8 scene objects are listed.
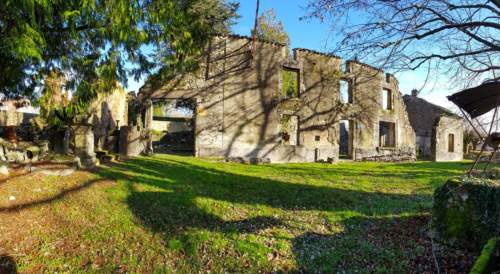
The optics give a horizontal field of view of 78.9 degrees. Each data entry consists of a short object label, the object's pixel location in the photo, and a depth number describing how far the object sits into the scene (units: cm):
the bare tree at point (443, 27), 528
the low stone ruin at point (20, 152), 701
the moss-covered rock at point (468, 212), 496
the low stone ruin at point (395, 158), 2028
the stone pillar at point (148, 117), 1384
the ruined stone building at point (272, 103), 1528
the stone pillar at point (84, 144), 816
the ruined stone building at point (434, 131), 2245
